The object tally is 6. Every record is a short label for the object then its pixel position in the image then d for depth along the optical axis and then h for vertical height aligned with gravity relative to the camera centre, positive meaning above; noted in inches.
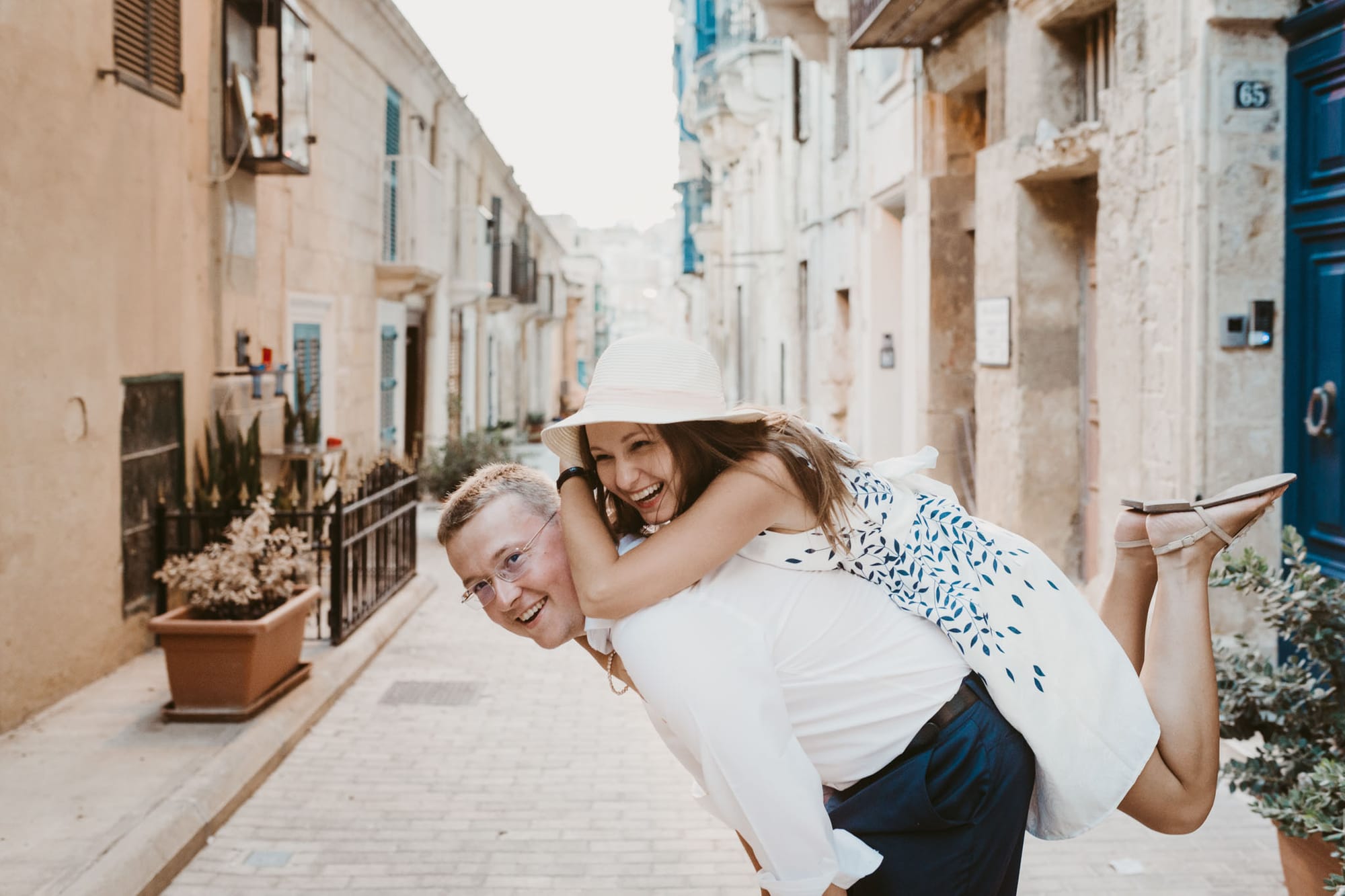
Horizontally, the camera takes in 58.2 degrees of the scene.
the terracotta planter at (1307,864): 117.3 -45.3
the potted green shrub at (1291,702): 121.4 -30.8
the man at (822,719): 79.7 -21.9
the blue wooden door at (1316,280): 197.9 +22.3
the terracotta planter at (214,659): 218.2 -45.6
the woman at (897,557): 88.0 -10.9
